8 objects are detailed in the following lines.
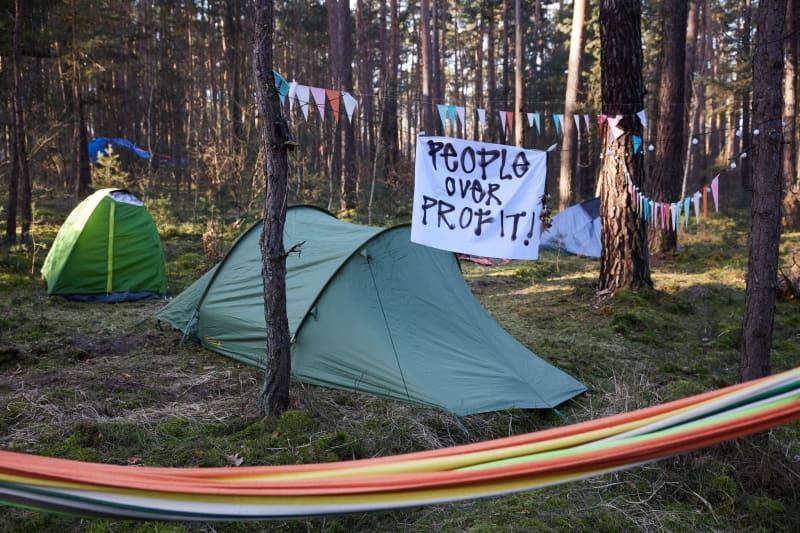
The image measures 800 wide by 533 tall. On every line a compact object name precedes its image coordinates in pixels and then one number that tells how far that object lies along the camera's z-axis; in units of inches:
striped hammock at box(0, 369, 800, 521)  65.9
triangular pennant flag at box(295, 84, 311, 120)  232.4
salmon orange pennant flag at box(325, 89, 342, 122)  255.4
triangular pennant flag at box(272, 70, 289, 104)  192.7
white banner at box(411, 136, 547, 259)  176.1
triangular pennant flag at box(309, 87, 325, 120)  241.9
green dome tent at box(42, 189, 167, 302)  303.4
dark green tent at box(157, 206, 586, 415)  179.3
